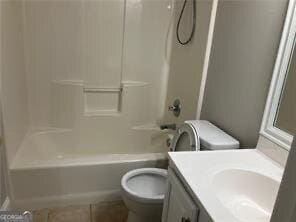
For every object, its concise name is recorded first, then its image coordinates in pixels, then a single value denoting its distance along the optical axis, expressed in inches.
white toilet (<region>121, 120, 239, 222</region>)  58.5
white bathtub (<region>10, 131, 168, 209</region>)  73.3
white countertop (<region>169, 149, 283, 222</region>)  36.1
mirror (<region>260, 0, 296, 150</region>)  46.8
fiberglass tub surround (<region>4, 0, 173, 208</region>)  79.8
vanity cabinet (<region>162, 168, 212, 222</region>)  37.8
